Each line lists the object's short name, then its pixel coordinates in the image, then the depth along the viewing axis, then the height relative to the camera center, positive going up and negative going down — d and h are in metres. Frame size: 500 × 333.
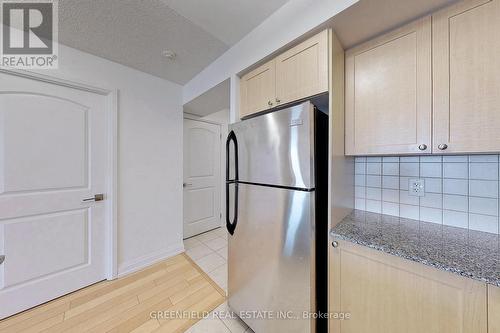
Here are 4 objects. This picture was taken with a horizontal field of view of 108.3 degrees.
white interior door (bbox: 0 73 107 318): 1.50 -0.21
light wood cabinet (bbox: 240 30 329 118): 1.10 +0.62
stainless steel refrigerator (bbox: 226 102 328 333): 1.03 -0.34
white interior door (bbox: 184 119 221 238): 2.99 -0.19
